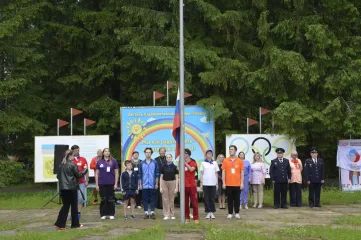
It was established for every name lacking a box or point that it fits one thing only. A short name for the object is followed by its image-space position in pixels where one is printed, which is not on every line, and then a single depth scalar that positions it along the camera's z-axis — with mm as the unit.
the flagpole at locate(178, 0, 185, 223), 13414
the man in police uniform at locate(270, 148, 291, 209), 18391
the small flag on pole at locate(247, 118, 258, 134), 22719
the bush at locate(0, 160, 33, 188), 23844
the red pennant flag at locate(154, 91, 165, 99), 22353
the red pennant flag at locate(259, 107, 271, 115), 22684
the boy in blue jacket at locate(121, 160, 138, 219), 15406
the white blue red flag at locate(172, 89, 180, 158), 14133
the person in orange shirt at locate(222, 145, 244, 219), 14805
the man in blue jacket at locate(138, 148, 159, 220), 15297
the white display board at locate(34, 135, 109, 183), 21922
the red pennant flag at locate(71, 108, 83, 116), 23278
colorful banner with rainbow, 21031
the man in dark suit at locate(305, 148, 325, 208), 18555
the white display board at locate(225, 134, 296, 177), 21641
